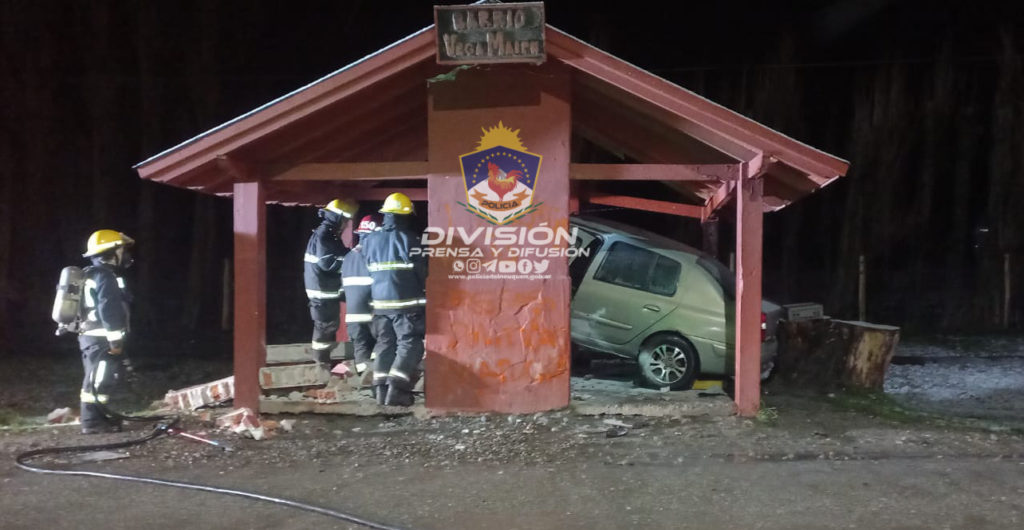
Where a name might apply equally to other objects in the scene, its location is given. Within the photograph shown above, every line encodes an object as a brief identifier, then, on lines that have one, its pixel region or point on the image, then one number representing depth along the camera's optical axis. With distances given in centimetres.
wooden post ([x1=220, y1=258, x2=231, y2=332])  1560
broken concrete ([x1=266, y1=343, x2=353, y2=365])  867
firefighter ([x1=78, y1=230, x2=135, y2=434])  696
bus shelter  734
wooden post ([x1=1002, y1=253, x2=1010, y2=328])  1709
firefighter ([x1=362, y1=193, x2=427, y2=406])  757
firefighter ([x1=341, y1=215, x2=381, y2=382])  830
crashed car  902
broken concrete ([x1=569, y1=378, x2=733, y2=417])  743
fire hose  505
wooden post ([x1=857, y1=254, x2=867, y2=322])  1622
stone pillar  742
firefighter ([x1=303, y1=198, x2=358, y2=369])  857
